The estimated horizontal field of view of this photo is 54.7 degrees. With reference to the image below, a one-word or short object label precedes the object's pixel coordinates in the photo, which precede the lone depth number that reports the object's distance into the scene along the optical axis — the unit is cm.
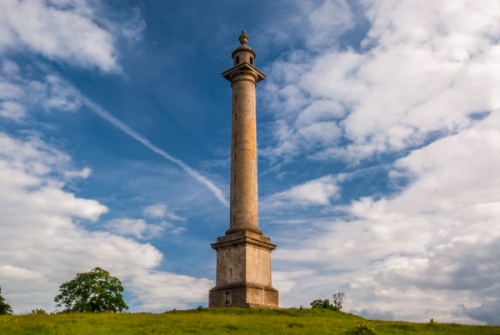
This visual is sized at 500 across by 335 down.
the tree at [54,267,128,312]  4538
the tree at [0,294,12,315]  4774
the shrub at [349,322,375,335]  2241
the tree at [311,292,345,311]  5321
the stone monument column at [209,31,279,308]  3516
